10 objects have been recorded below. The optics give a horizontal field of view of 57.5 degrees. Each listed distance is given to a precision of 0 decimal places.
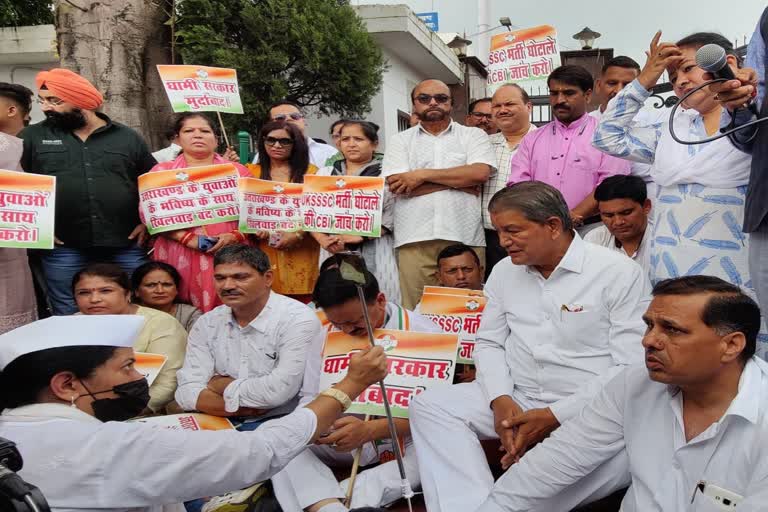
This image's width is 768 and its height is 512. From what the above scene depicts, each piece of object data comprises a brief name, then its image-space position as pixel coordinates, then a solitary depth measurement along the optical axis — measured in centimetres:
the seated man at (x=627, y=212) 412
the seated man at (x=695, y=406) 219
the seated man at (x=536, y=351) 318
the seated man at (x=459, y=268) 462
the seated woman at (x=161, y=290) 481
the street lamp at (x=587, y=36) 1319
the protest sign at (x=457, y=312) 433
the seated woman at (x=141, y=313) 442
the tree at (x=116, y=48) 662
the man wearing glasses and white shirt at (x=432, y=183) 478
